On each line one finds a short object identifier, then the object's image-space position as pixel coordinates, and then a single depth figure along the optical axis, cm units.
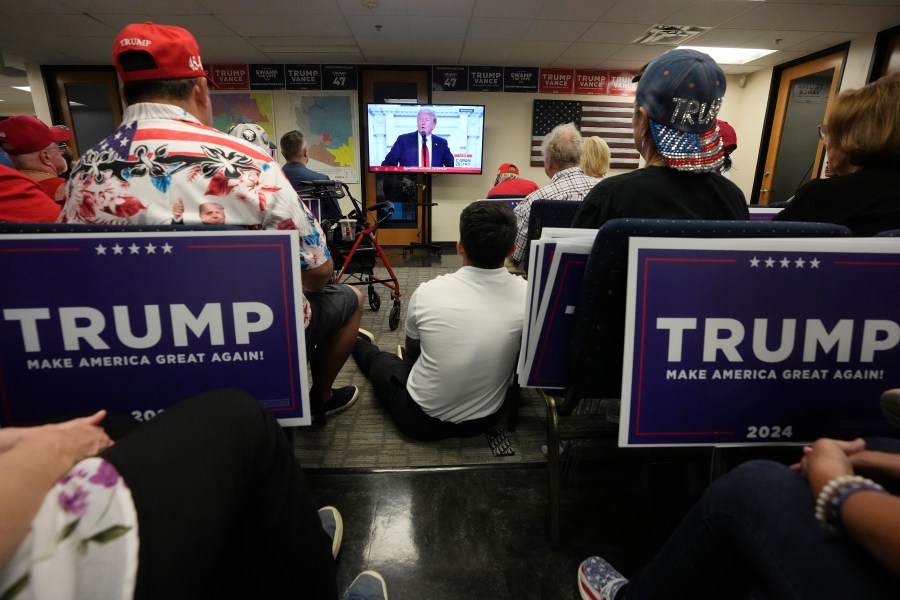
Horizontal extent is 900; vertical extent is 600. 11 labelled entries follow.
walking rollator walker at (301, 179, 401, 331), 292
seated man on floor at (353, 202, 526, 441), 141
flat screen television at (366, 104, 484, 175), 563
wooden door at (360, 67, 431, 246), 574
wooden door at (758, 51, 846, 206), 489
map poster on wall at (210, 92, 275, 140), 576
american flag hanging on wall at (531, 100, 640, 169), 594
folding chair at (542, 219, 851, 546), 91
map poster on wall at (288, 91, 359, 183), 579
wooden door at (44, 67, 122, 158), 568
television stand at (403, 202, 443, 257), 584
